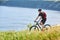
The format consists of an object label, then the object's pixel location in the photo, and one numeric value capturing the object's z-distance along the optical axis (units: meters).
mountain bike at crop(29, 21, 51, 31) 13.15
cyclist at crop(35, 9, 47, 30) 13.32
